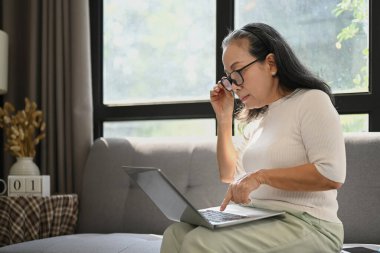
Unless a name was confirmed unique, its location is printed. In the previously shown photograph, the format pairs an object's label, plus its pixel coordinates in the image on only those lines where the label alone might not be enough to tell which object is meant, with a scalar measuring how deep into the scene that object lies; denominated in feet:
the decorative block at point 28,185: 9.61
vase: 10.03
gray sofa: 7.72
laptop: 4.99
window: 9.41
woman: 5.16
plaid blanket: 9.04
